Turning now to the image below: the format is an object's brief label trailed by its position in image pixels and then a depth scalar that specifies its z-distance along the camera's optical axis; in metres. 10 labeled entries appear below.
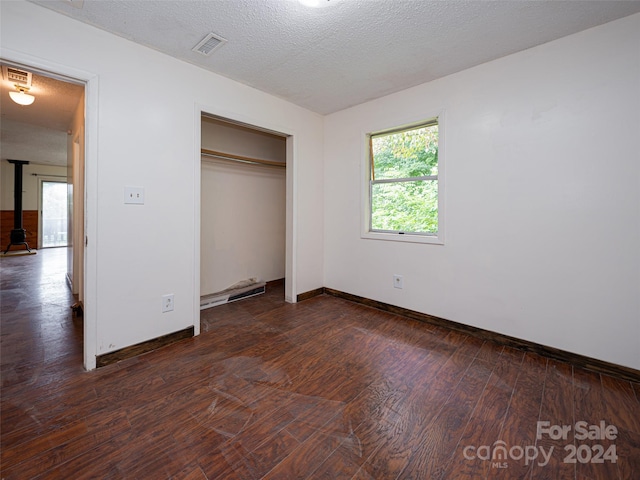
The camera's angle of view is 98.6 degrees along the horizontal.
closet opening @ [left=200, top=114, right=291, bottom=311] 3.63
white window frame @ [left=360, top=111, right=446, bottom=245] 2.80
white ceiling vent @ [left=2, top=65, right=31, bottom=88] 2.42
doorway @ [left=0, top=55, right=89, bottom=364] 2.02
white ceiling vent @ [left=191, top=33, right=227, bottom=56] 2.14
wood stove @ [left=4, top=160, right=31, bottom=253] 7.39
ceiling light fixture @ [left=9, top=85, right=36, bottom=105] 2.72
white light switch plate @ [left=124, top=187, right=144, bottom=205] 2.19
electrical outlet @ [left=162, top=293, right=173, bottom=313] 2.42
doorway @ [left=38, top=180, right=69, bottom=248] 8.48
